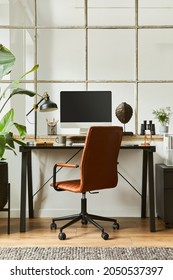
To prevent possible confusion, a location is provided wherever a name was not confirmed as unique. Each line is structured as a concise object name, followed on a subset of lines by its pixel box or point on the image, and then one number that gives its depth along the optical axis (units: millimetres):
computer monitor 4336
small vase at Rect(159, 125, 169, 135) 4457
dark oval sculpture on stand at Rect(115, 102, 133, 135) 4371
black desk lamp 4180
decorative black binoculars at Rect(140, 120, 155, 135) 4434
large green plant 3805
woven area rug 3029
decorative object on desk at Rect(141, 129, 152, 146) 4477
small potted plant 4418
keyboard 4033
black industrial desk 3898
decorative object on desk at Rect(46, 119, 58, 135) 4523
